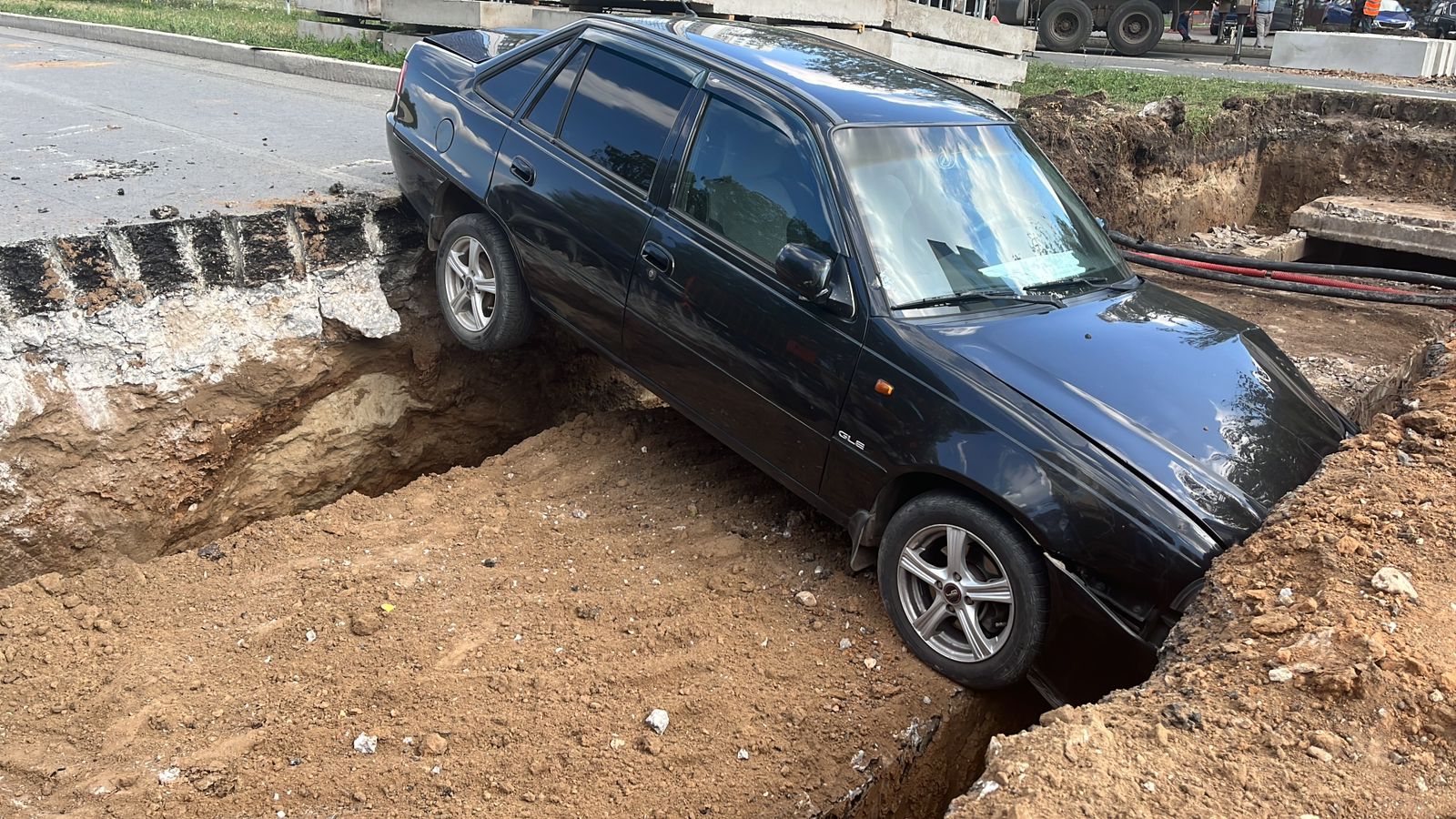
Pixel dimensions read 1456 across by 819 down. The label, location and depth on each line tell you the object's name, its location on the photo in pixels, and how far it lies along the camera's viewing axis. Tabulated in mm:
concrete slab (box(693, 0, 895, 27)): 10172
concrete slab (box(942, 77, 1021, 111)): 11544
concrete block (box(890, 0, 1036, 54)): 11375
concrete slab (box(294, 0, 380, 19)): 11959
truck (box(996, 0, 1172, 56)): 20797
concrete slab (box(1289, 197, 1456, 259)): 9484
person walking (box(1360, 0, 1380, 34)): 24312
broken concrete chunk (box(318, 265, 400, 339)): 5805
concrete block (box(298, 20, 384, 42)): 12439
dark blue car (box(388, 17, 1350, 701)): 3365
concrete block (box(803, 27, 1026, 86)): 10889
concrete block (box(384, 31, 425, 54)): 11770
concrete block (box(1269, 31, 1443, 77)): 16250
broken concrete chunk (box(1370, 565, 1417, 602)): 2953
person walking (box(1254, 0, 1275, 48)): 21922
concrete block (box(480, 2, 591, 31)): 10594
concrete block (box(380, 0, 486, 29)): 10656
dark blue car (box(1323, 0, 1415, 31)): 26094
